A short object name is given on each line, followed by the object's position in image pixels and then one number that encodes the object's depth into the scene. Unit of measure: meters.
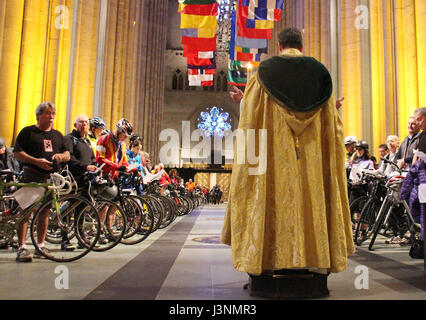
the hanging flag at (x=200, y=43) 15.03
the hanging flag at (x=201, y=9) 14.45
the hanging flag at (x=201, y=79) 17.34
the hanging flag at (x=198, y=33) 14.80
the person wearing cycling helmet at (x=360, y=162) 6.86
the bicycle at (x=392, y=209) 4.92
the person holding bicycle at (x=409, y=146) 5.08
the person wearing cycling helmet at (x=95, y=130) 5.92
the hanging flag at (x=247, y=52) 15.38
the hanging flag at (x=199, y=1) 14.38
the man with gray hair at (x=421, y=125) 4.34
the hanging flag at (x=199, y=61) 16.25
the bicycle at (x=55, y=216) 4.27
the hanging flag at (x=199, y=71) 17.23
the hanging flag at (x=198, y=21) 14.53
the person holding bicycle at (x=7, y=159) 6.41
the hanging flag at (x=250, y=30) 14.54
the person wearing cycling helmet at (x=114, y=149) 5.53
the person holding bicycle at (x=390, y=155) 6.20
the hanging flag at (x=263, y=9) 14.23
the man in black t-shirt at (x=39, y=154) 4.29
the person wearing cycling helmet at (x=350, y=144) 7.56
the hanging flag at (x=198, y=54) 15.65
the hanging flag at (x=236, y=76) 17.69
